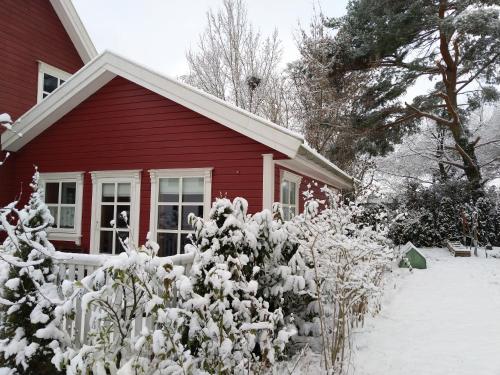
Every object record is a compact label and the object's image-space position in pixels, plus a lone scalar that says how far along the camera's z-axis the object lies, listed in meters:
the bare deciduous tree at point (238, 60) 18.92
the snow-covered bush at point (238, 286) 2.54
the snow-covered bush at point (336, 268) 3.71
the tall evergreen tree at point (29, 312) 2.89
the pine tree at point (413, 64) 13.80
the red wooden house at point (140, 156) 6.05
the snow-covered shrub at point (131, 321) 2.33
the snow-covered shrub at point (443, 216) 13.50
